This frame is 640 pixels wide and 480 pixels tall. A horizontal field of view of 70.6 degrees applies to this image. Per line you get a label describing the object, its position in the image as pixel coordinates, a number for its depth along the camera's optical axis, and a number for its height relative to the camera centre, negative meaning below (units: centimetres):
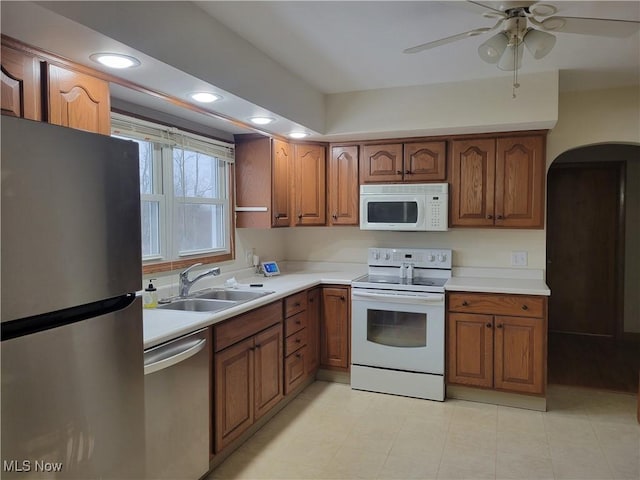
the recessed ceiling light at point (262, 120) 311 +75
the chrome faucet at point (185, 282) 297 -36
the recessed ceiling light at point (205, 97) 247 +73
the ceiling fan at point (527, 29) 196 +90
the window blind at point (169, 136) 265 +61
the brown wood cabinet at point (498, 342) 326 -85
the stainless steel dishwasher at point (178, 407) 195 -84
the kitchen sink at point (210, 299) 283 -48
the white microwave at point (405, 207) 366 +17
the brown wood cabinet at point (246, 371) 248 -88
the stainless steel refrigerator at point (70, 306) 109 -22
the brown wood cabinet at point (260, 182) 369 +37
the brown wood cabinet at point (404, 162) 372 +55
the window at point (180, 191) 289 +26
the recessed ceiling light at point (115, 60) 184 +70
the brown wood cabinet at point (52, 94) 160 +52
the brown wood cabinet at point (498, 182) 350 +36
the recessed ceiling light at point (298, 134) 373 +77
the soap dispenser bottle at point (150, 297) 269 -42
